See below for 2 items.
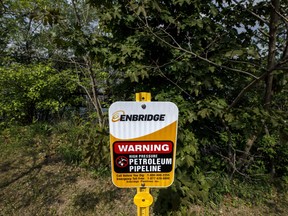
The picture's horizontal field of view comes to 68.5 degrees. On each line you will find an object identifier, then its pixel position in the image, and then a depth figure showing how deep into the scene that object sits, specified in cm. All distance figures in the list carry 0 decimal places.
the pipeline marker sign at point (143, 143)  122
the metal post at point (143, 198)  129
